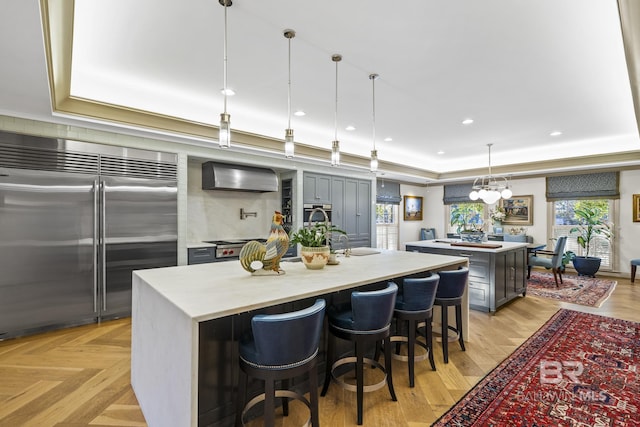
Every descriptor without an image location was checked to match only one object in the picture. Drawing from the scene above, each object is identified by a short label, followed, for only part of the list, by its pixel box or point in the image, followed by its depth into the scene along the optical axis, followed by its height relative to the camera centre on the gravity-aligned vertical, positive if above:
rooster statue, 2.17 -0.26
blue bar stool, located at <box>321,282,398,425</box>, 1.99 -0.73
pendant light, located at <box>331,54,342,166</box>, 2.96 +0.58
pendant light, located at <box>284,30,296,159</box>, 2.57 +0.57
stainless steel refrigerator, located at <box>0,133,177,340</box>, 3.21 -0.16
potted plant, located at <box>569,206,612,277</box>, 6.44 -0.37
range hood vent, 4.59 +0.54
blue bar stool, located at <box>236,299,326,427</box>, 1.53 -0.69
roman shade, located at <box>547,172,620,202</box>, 6.50 +0.60
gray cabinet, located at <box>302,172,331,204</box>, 5.60 +0.46
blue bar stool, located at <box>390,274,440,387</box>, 2.40 -0.70
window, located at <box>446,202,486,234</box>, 8.46 +0.04
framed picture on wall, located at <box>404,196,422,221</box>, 8.98 +0.18
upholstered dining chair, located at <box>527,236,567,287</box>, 5.69 -0.84
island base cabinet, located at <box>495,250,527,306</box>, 4.28 -0.88
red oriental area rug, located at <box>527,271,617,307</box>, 4.85 -1.29
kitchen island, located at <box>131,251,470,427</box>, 1.45 -0.62
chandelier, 5.43 +0.35
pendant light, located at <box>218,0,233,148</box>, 2.14 +0.59
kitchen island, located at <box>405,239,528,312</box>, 4.19 -0.76
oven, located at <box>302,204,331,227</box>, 5.52 +0.03
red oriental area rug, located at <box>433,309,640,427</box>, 2.04 -1.30
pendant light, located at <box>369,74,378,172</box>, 3.18 +0.64
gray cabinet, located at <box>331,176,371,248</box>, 6.06 +0.12
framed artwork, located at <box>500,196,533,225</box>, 7.53 +0.11
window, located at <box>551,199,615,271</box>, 6.64 -0.19
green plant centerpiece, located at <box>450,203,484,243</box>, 8.52 -0.02
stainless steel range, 4.53 -0.52
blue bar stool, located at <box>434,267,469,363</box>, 2.77 -0.69
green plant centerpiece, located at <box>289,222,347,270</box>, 2.39 -0.25
